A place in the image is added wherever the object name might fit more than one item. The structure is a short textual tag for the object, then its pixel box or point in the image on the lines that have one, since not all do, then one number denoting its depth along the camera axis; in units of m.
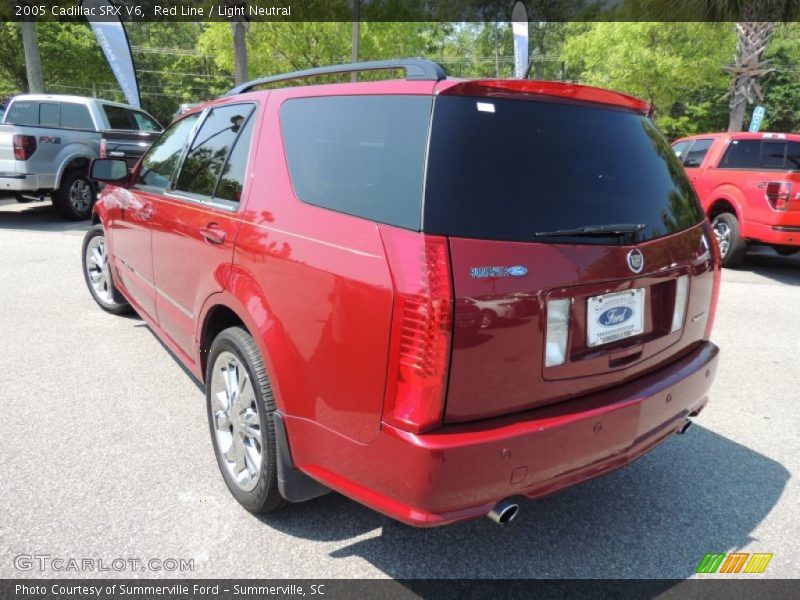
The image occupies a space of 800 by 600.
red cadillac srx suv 1.84
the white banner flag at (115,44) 15.59
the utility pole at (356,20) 18.67
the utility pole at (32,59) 16.16
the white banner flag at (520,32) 18.44
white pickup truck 9.56
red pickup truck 7.48
